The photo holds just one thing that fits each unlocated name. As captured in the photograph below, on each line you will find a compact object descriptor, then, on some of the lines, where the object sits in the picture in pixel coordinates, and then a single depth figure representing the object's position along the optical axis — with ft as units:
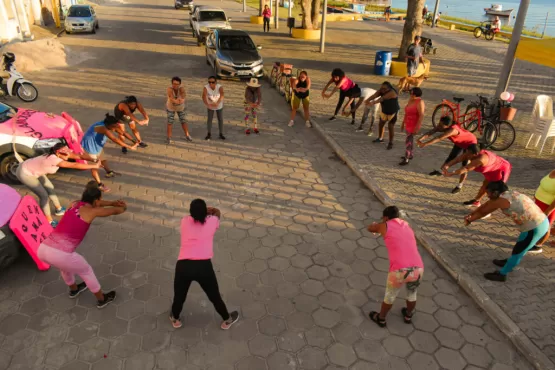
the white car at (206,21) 64.85
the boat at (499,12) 156.29
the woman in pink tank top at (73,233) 13.69
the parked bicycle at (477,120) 30.01
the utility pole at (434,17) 96.12
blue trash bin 50.80
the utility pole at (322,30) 58.23
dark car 46.57
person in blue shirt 23.03
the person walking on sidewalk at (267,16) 83.61
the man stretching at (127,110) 25.66
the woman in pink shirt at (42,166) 18.22
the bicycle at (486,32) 84.28
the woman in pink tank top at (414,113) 25.14
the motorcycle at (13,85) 37.81
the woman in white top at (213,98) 29.01
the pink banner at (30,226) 16.44
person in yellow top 17.78
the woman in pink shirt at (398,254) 13.33
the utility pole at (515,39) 28.27
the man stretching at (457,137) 21.77
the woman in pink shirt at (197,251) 12.75
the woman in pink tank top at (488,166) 19.22
